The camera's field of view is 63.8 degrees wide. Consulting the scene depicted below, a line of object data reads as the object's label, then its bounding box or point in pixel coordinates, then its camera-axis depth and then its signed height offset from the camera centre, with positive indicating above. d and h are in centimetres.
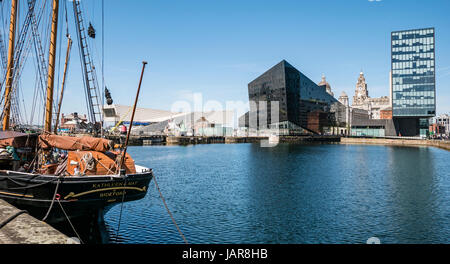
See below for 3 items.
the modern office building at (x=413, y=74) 14925 +2531
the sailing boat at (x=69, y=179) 1858 -226
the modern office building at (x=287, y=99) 16738 +1732
